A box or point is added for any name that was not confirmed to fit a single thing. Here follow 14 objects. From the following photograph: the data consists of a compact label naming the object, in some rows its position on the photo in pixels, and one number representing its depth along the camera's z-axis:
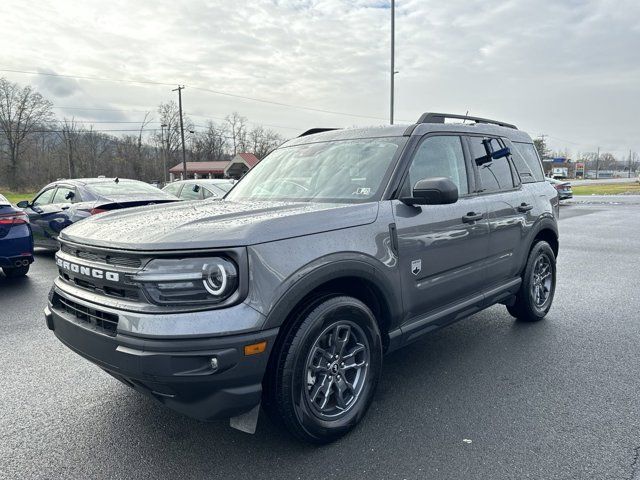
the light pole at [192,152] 87.19
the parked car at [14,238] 6.54
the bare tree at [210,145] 88.94
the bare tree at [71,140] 62.52
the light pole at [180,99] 45.83
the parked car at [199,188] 11.74
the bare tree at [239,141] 96.12
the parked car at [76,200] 8.06
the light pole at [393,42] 16.27
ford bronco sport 2.28
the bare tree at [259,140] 95.25
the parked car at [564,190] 25.03
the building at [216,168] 64.19
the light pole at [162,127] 71.96
